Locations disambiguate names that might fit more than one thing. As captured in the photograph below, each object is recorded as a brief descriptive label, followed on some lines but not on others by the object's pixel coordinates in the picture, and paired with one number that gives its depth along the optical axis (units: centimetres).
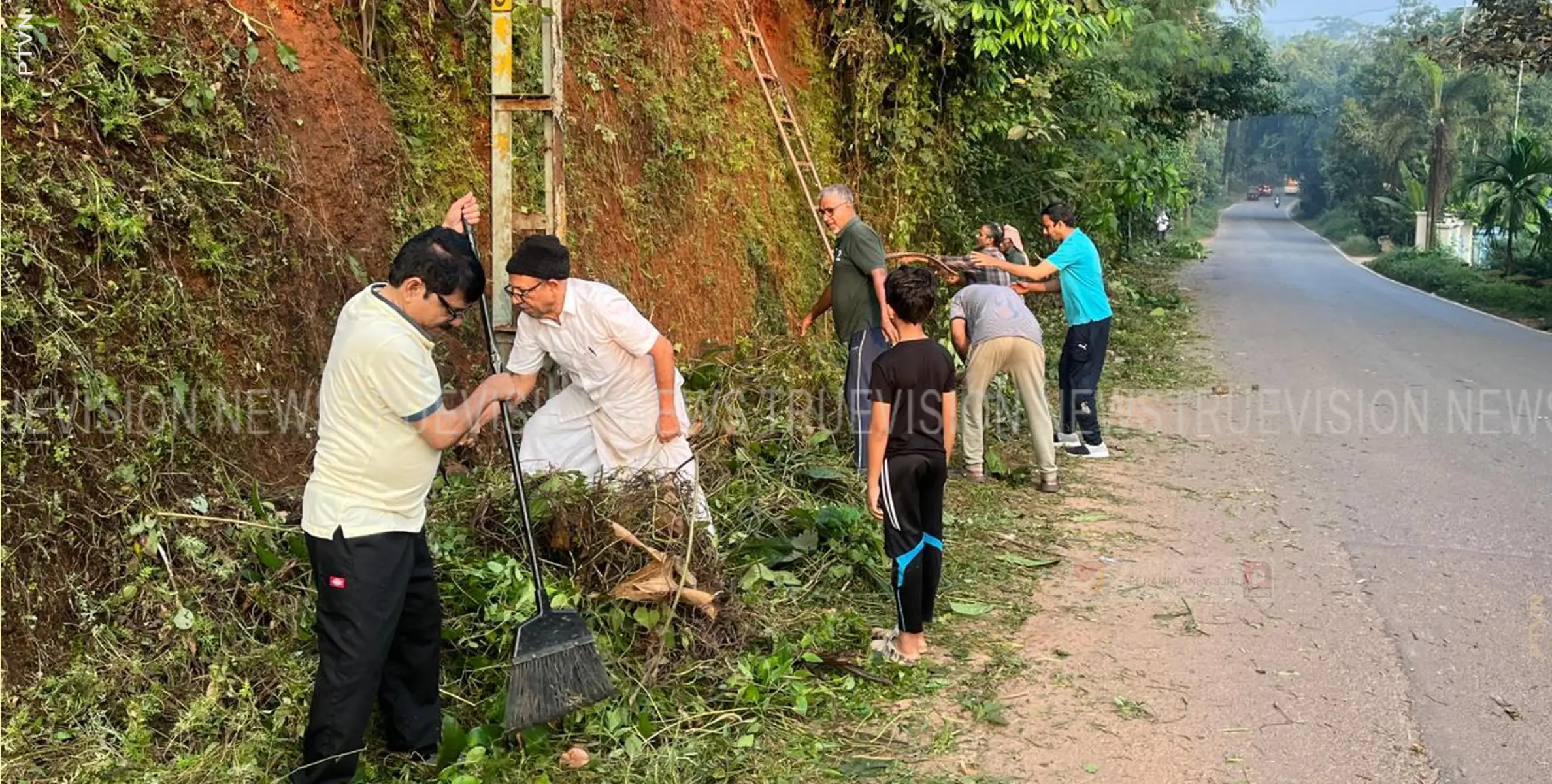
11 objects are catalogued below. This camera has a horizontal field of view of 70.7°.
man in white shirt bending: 453
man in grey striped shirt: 744
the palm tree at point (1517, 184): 2462
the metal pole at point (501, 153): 504
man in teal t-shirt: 819
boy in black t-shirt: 469
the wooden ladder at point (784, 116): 992
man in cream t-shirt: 328
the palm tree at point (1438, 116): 3850
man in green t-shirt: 681
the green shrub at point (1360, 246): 4309
